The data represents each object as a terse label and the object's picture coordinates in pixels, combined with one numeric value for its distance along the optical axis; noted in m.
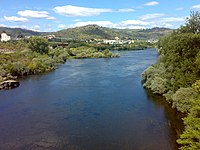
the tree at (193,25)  27.31
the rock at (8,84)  31.13
